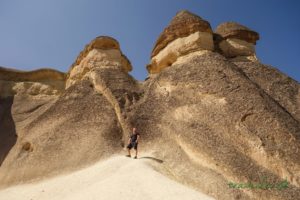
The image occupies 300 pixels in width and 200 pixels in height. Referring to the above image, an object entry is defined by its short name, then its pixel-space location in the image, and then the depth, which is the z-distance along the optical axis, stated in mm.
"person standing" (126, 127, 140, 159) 11859
